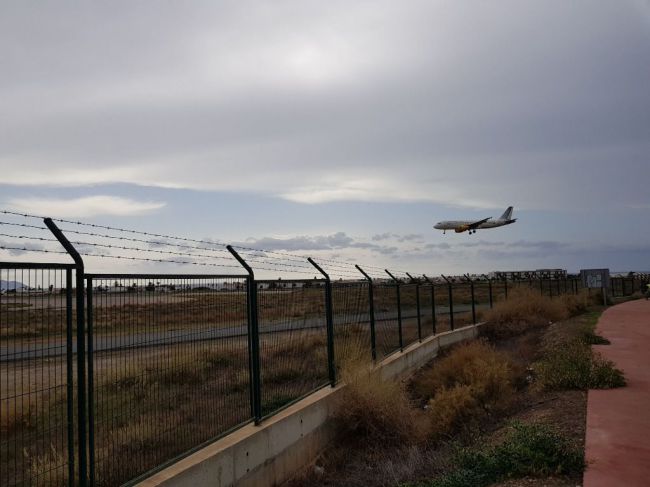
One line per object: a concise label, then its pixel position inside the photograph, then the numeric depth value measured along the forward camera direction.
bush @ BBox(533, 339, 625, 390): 11.02
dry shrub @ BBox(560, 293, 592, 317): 30.34
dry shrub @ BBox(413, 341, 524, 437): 10.70
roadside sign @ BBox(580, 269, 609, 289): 36.07
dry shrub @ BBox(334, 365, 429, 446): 9.98
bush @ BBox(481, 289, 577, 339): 23.78
